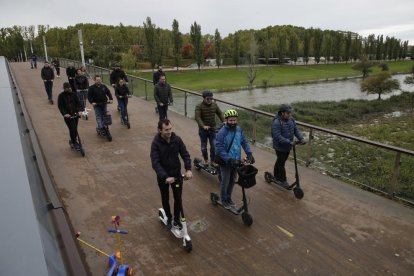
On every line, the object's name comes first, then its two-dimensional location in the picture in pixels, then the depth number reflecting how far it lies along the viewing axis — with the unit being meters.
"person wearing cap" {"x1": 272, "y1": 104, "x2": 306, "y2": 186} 6.11
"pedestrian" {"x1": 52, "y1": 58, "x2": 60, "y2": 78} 24.60
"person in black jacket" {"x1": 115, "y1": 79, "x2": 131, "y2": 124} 10.54
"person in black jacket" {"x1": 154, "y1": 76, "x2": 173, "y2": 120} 9.97
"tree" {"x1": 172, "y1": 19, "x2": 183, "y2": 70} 69.56
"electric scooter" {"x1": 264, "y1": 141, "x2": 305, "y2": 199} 6.23
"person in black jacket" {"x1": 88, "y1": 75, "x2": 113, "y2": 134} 9.27
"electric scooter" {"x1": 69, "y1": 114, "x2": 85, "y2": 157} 8.12
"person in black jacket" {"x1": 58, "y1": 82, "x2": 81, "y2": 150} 7.86
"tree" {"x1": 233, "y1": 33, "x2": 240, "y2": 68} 82.31
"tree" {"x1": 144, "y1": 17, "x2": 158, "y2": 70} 62.69
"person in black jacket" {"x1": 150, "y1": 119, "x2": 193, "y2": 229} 4.50
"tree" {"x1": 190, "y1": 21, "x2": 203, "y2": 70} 70.69
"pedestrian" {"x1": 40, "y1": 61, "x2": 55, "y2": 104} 14.59
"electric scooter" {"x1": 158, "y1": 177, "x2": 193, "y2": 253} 4.62
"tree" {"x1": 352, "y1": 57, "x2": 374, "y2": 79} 60.91
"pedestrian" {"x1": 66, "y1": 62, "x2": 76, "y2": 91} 15.65
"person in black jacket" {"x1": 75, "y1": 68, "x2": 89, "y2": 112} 11.88
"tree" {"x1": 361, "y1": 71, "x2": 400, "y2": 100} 38.16
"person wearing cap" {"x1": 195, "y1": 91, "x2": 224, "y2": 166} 6.85
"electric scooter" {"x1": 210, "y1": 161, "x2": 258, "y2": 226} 5.01
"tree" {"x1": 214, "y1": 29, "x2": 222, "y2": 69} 76.75
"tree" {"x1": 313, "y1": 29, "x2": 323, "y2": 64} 91.81
